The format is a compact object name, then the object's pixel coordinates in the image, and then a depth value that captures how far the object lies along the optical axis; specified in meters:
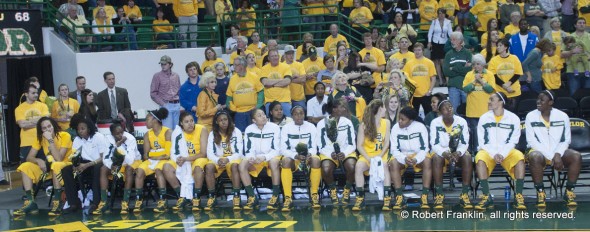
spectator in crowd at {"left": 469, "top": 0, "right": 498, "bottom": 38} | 22.45
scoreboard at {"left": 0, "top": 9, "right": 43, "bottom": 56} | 20.34
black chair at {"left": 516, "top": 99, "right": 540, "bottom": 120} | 18.70
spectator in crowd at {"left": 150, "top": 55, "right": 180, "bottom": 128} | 19.20
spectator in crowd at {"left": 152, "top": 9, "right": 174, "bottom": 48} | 22.78
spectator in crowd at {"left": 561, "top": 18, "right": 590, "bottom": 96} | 19.70
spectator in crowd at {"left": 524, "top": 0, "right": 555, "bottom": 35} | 22.58
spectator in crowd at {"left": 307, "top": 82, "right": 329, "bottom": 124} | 17.11
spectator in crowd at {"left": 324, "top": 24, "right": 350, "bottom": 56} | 20.72
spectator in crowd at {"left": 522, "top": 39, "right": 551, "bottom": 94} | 19.09
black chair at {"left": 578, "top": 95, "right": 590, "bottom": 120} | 19.47
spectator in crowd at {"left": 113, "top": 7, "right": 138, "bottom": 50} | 22.16
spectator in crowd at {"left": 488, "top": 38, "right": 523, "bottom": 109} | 17.81
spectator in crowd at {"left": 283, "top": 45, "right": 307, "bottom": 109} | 18.62
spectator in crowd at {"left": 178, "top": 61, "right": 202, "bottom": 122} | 18.50
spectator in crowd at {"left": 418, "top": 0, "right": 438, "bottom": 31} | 22.95
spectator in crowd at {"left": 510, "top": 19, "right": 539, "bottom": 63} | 19.83
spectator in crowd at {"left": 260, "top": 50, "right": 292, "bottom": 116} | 18.22
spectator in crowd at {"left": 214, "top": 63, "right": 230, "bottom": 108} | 18.45
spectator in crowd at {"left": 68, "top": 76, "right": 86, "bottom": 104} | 18.31
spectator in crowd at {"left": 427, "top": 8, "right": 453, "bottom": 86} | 21.20
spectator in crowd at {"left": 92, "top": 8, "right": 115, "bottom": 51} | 22.28
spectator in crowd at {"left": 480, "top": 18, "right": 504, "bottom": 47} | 19.94
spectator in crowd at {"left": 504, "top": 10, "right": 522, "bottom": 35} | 21.16
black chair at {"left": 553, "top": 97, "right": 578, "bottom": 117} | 19.20
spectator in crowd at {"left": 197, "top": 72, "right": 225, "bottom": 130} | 17.75
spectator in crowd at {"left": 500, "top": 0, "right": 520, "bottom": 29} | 22.16
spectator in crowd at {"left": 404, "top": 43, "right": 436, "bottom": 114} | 18.16
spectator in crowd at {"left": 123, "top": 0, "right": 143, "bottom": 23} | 23.31
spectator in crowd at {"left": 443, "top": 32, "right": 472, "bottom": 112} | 18.17
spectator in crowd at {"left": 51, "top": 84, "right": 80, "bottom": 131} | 17.77
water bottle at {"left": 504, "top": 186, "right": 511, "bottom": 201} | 14.99
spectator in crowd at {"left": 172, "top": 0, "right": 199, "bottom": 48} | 23.19
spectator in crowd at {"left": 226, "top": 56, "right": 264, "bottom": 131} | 17.89
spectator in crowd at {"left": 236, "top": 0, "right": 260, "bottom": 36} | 22.86
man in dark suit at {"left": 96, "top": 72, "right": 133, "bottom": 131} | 18.25
